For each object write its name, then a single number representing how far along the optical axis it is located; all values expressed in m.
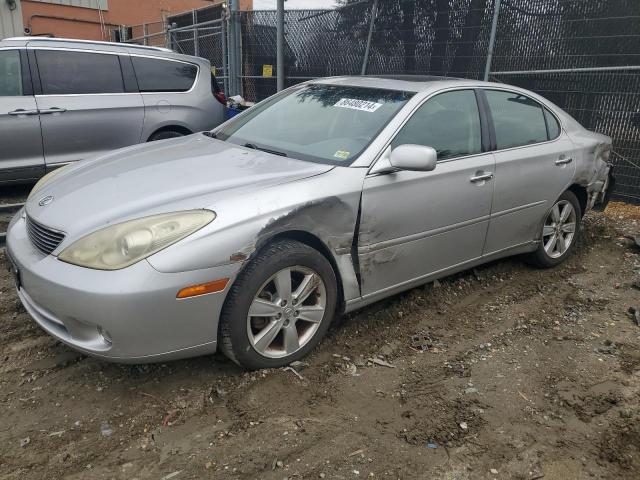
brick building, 16.31
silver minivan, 5.78
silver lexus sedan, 2.51
